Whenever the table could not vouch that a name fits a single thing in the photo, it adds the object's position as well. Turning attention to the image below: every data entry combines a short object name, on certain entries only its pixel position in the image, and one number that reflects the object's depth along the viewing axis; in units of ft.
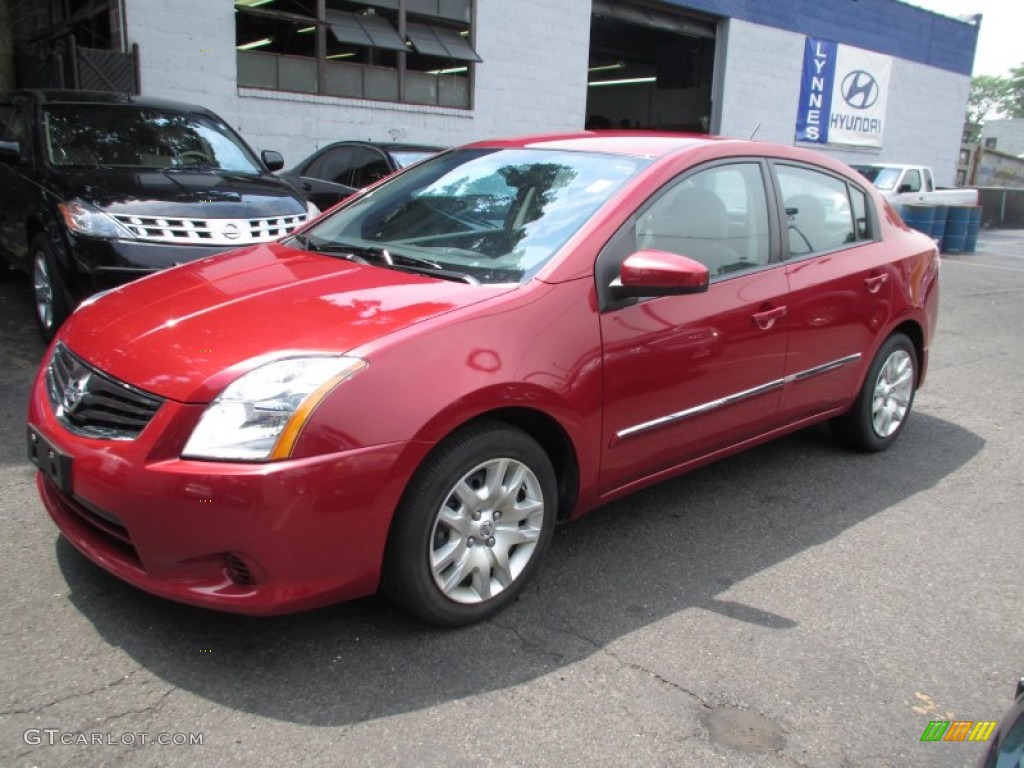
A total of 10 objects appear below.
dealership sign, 66.64
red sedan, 8.02
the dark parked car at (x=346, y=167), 27.04
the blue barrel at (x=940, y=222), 55.21
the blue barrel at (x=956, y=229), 55.47
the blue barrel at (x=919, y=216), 54.39
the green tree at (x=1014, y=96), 290.35
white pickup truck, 56.90
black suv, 17.37
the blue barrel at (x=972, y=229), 55.83
